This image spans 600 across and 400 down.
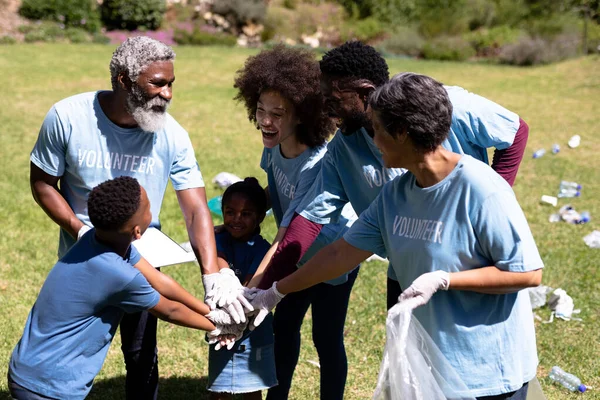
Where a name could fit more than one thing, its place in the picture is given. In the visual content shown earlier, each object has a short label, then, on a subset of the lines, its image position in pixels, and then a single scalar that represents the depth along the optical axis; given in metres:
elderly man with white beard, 3.44
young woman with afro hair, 3.69
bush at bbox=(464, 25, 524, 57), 24.80
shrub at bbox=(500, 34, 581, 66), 21.83
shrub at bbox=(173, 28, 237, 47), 23.77
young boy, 2.76
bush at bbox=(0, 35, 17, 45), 21.17
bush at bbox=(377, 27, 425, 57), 24.23
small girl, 3.64
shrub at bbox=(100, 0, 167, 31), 24.22
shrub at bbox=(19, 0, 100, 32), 23.78
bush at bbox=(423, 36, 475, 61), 23.55
